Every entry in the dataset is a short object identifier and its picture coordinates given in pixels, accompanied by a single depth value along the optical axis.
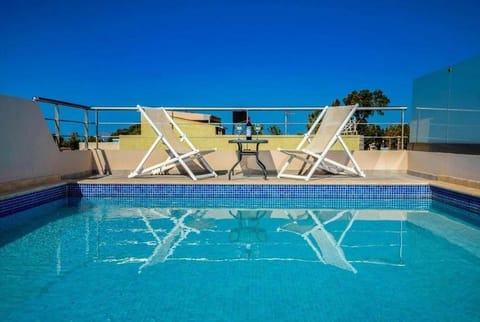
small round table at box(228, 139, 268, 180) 5.12
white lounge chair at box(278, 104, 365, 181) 5.02
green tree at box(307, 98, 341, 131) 27.55
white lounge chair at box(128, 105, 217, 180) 5.07
